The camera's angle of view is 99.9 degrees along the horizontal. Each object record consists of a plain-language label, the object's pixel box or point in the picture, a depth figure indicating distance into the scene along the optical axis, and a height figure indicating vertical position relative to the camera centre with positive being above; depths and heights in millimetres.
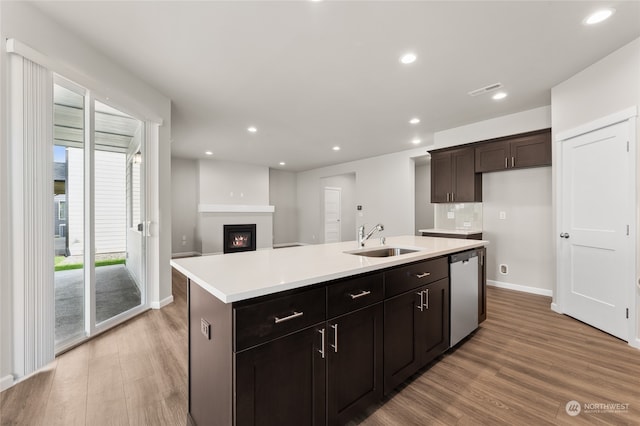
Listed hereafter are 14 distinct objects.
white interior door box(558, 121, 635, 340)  2506 -175
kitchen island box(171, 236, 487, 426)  1077 -591
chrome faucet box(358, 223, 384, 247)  2409 -232
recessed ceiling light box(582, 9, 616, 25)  1988 +1482
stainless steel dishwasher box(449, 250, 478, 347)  2258 -729
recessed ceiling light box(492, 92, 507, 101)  3320 +1468
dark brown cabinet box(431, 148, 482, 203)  4434 +605
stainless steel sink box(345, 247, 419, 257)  2316 -351
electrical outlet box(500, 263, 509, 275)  4262 -910
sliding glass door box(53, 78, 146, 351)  2357 +10
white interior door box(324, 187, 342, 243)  8891 -40
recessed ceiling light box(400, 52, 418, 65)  2493 +1461
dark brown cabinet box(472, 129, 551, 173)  3691 +882
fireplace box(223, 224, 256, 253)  7457 -700
